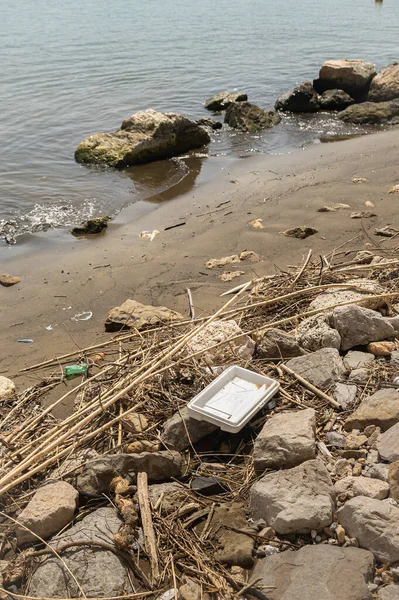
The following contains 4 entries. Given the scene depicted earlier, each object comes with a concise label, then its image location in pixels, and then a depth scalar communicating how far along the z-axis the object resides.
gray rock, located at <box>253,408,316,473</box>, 3.12
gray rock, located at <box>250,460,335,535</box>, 2.76
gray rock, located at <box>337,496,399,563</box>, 2.56
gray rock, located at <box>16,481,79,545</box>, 2.94
